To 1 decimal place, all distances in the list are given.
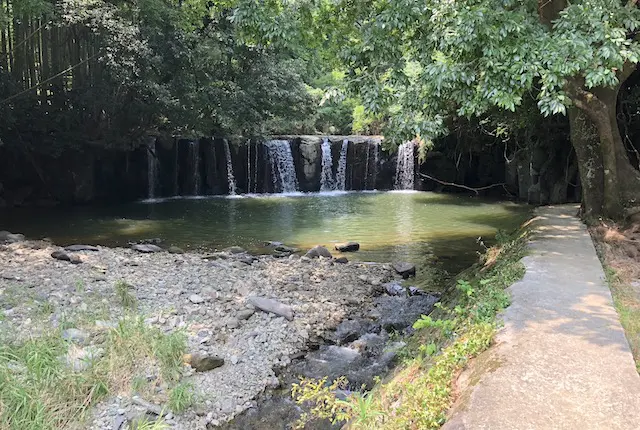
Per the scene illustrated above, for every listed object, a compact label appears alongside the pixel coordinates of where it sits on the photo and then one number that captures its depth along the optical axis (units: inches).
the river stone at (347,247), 417.4
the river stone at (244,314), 245.9
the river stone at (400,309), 258.5
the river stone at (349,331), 240.8
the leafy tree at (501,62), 200.2
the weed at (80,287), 260.2
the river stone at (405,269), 347.9
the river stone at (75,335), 195.9
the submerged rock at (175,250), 399.7
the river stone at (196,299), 261.6
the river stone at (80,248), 382.9
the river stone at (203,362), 194.5
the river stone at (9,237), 397.4
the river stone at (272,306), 253.1
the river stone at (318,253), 388.5
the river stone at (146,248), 394.0
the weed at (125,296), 245.6
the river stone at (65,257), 330.3
